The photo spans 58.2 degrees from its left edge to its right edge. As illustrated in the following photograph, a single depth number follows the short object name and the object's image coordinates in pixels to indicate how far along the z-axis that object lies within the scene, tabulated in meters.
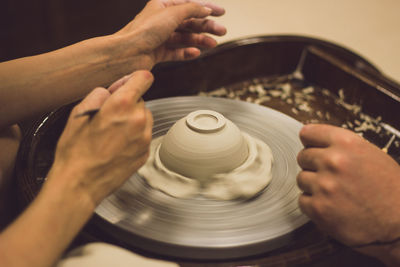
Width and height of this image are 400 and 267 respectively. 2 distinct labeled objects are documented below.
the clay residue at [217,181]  0.77
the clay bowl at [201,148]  0.79
